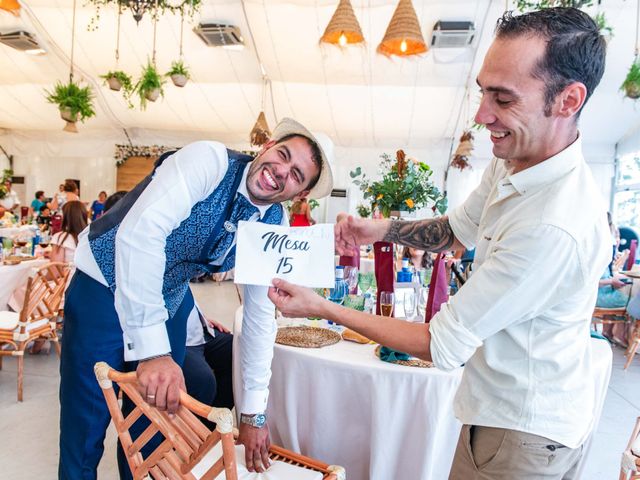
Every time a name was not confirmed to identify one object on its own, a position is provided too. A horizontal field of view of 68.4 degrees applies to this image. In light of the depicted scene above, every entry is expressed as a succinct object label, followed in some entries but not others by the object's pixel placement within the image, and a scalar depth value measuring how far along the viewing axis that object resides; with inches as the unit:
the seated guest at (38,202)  454.0
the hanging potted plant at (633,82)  223.1
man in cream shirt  36.9
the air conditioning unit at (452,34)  280.7
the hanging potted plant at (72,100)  309.3
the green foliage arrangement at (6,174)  562.9
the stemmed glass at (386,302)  84.4
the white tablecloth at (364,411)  67.4
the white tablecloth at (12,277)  156.1
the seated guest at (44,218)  327.0
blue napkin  70.7
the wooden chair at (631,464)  69.9
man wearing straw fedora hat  50.9
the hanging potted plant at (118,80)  319.3
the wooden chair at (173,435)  40.5
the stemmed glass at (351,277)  110.9
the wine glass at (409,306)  90.8
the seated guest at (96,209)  377.3
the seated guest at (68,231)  167.6
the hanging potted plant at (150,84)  299.6
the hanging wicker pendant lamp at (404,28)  185.8
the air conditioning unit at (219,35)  305.7
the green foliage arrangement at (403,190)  118.3
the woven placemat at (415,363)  69.0
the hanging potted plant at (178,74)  312.3
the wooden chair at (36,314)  135.5
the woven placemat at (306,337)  77.1
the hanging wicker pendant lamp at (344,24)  185.9
